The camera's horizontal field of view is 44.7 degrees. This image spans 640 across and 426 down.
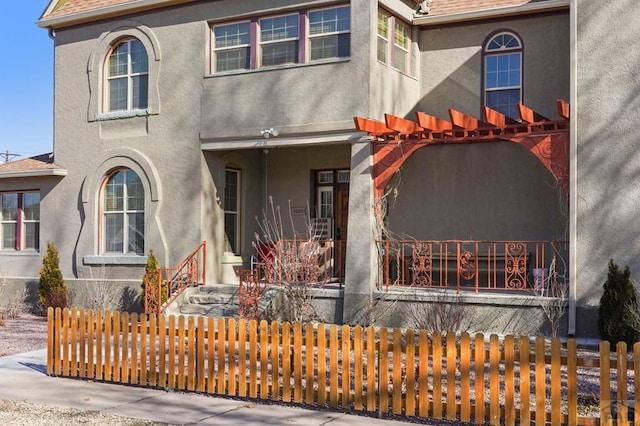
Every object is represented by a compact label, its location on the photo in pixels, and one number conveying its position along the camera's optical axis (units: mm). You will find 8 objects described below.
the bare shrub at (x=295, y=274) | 14109
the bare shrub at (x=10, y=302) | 18656
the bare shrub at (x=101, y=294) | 18281
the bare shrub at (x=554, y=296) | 13345
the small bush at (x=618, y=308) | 12625
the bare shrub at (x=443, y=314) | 13024
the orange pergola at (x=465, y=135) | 13820
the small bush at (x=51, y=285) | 19172
